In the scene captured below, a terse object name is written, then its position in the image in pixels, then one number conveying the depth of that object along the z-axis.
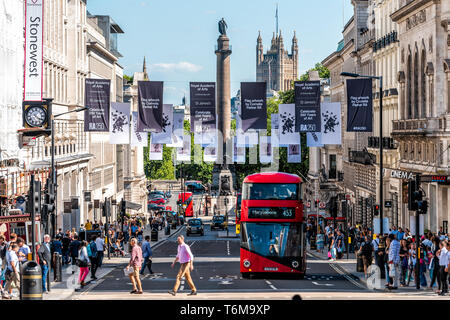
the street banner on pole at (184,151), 66.31
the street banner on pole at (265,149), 68.12
